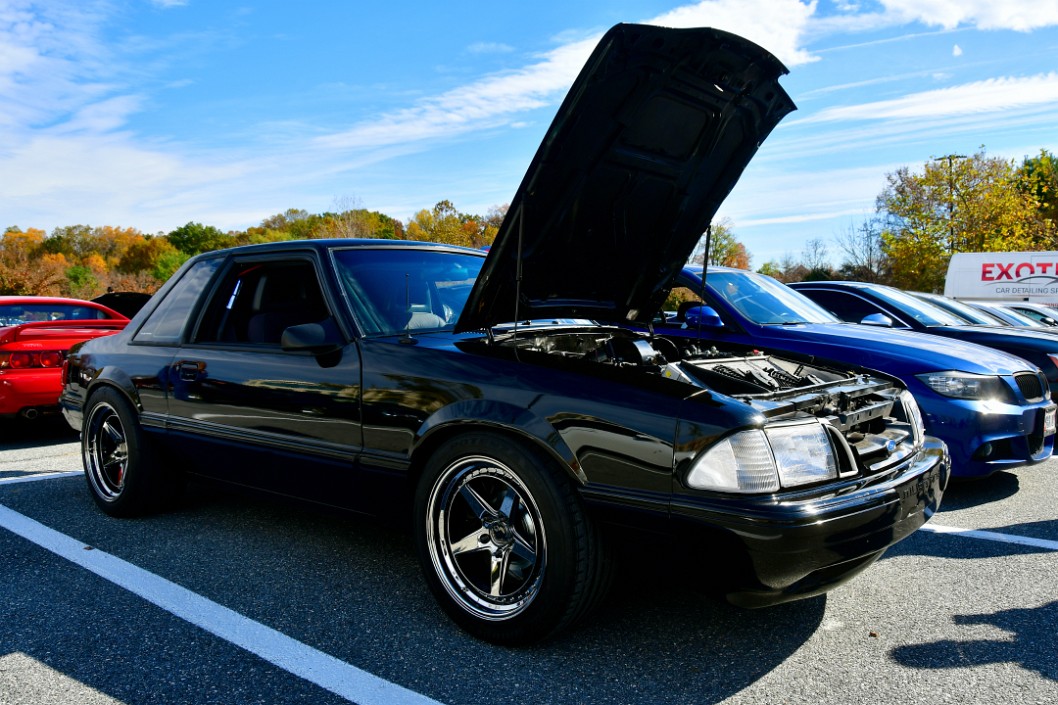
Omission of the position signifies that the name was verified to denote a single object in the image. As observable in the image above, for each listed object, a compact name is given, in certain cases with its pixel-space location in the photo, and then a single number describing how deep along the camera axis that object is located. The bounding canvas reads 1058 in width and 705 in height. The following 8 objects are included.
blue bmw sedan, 4.52
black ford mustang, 2.38
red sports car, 6.54
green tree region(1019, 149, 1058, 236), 32.33
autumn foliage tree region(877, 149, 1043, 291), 30.27
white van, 22.84
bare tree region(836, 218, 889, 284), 45.09
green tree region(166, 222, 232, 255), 90.75
